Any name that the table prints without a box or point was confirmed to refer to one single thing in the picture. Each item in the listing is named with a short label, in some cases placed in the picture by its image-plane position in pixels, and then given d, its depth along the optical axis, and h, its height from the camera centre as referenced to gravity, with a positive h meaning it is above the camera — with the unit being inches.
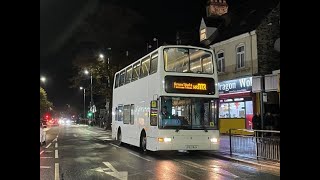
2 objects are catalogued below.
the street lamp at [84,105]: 4101.1 +20.7
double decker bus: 634.8 +12.9
